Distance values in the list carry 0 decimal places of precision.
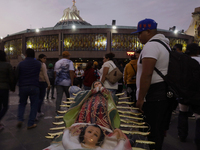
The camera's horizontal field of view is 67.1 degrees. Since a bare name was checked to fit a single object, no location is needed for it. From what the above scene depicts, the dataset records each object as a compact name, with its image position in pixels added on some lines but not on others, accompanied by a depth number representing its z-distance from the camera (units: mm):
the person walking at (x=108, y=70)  4527
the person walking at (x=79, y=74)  11291
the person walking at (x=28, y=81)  3969
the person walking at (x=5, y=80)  3795
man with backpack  1980
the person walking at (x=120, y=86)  7538
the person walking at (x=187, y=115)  1969
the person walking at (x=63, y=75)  5023
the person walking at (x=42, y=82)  5145
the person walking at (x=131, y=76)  4988
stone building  25516
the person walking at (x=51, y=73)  8250
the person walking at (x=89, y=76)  5633
